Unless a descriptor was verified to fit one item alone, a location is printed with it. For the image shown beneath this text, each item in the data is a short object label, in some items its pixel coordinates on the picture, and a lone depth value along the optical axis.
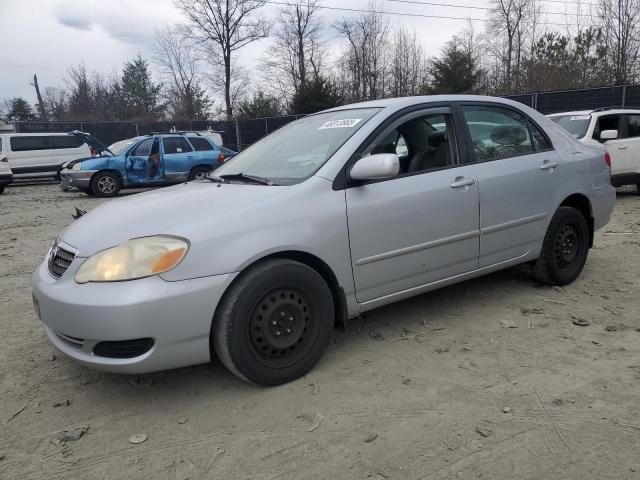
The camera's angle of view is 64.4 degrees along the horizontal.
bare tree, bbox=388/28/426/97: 39.44
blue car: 12.98
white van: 16.67
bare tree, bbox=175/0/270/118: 36.16
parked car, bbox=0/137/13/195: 14.70
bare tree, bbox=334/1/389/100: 40.00
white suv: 8.93
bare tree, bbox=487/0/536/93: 33.56
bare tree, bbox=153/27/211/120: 45.03
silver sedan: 2.55
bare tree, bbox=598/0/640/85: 23.36
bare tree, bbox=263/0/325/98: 41.91
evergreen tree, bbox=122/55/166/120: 51.43
